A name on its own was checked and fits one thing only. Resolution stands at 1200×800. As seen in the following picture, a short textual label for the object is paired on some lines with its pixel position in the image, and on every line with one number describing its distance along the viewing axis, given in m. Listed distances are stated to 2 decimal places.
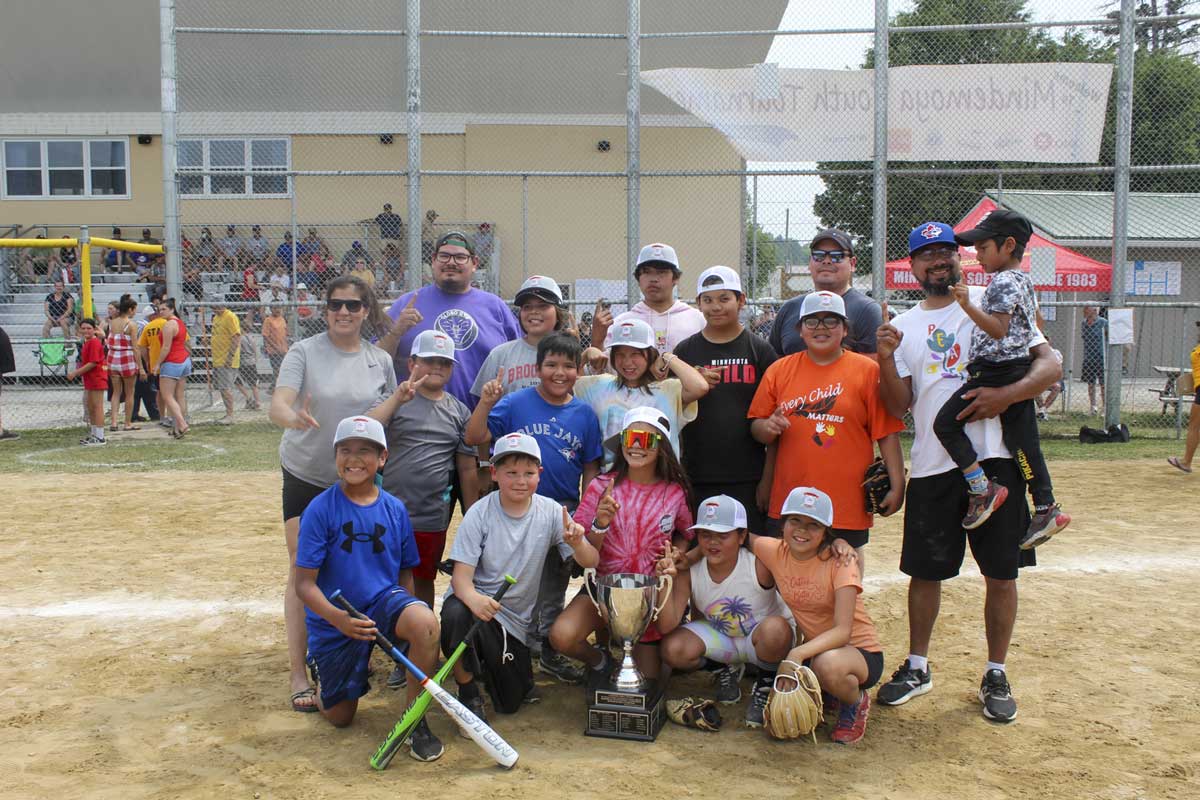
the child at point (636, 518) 4.47
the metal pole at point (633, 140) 11.23
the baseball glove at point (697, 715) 4.24
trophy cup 4.15
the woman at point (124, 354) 14.01
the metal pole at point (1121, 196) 11.82
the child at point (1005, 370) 4.21
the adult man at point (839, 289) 5.19
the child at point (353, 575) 4.23
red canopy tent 17.06
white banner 11.43
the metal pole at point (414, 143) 11.55
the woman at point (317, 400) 4.63
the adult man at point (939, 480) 4.35
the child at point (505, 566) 4.34
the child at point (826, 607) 4.09
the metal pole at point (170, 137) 12.11
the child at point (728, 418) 4.77
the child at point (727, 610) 4.39
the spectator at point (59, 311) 19.48
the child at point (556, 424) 4.73
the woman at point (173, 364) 13.06
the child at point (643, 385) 4.64
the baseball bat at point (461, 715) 3.86
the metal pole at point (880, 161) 11.13
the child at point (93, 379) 12.48
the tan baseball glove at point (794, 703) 3.99
